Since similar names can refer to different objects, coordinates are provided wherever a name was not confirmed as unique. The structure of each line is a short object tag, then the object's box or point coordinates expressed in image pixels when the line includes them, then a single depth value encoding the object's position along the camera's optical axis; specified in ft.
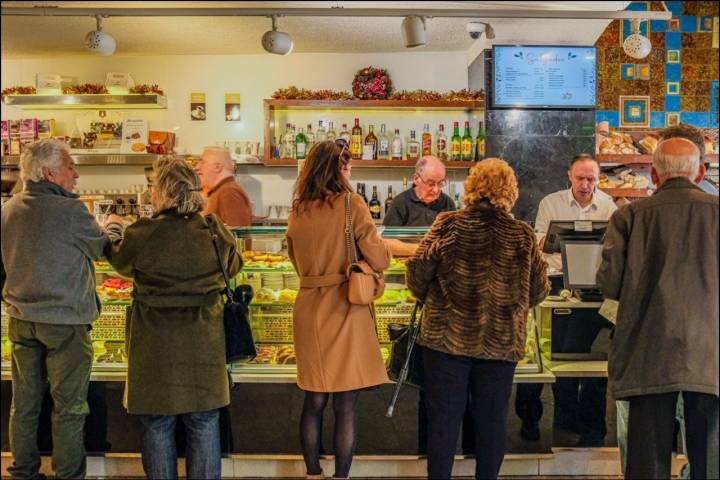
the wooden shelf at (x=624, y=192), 21.08
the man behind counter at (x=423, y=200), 17.21
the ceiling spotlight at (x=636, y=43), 17.85
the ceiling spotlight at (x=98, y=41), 16.81
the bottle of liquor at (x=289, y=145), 21.97
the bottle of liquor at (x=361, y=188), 22.94
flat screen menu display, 20.33
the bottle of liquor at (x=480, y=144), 20.93
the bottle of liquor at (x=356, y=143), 21.86
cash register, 11.98
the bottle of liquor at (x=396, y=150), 21.83
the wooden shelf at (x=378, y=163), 21.45
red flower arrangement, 21.89
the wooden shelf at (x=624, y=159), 20.92
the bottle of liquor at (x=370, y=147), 21.86
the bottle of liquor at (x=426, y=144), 21.94
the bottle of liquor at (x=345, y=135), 21.99
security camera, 18.92
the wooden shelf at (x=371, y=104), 21.40
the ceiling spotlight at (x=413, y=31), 16.37
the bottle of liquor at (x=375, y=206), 22.65
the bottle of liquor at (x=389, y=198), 22.59
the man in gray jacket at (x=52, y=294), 10.61
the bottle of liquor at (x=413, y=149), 21.94
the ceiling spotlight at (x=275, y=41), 16.84
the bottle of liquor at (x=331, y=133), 22.36
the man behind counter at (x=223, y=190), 14.70
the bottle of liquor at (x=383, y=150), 21.84
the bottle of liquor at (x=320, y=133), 22.33
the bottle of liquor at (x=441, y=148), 21.75
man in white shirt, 15.70
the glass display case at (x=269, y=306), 12.32
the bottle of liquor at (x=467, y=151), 21.61
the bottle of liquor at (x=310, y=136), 22.16
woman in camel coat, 10.41
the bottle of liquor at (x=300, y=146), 21.93
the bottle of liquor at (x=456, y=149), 21.66
